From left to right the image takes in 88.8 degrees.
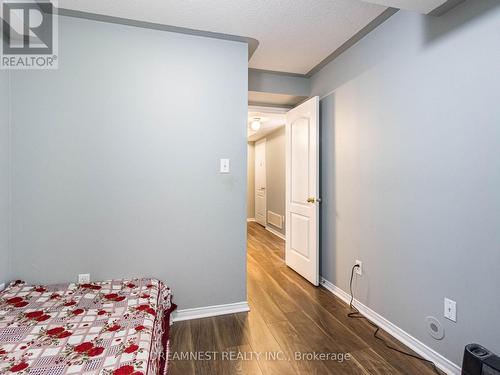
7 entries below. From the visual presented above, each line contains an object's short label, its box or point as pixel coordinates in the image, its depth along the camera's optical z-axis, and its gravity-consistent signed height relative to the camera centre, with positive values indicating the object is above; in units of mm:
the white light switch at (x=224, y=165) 2206 +136
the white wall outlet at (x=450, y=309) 1516 -776
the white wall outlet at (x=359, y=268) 2270 -786
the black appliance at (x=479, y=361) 1185 -862
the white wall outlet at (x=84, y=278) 1933 -734
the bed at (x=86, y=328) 1099 -778
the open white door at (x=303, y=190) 2768 -102
